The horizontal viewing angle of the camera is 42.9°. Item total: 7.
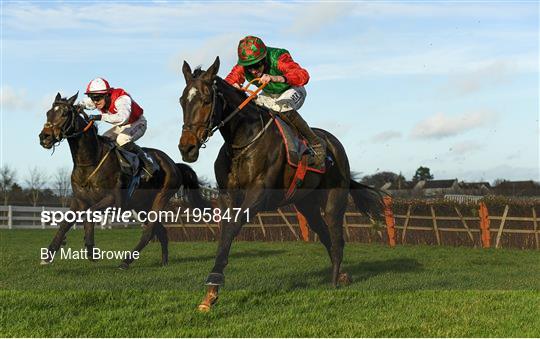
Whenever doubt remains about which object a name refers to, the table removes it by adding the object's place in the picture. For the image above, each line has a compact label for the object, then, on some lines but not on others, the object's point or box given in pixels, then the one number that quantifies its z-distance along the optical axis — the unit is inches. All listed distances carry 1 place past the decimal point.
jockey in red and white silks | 421.7
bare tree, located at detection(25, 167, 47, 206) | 2164.4
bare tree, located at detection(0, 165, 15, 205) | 2088.7
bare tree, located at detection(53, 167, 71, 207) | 1819.6
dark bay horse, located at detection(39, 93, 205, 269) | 404.2
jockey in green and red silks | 304.8
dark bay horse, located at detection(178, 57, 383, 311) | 264.8
